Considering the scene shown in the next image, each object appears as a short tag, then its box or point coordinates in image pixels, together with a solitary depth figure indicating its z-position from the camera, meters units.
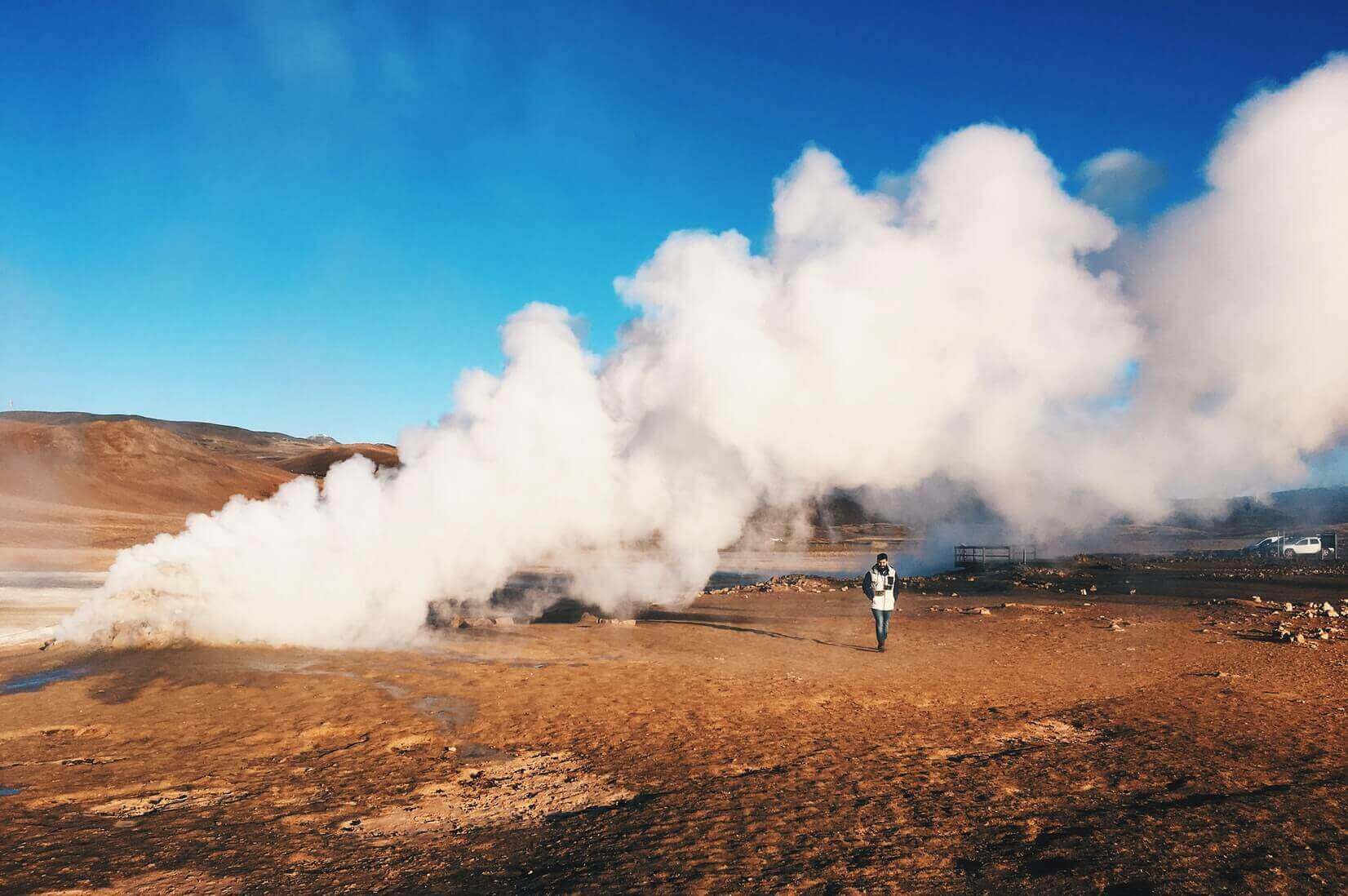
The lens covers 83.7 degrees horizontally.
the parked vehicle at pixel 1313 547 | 43.41
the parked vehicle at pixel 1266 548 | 47.29
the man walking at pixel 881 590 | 15.48
